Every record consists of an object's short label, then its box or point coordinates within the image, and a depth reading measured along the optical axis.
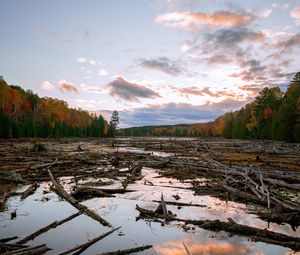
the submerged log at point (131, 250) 5.79
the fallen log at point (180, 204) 10.32
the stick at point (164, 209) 8.79
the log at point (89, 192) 11.51
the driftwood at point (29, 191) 11.43
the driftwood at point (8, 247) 5.68
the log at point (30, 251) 5.19
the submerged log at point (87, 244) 5.37
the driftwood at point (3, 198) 10.31
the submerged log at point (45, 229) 6.69
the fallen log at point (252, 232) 6.72
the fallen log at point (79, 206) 8.64
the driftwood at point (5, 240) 6.37
